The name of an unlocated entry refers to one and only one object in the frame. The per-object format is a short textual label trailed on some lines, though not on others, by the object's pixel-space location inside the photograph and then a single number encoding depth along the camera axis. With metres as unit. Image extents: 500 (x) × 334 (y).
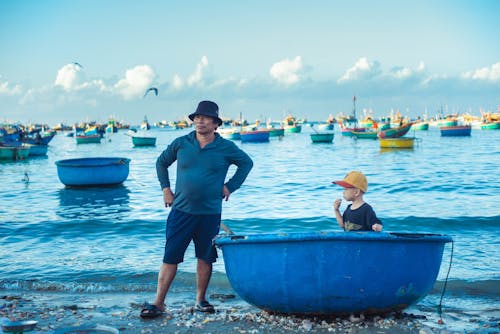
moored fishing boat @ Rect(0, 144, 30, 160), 43.11
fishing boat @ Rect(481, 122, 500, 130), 106.50
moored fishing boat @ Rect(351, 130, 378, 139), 72.62
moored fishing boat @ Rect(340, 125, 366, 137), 75.59
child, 5.52
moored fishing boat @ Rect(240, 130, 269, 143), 73.50
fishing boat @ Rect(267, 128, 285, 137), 87.03
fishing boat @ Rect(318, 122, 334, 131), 131.25
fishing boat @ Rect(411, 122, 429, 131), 117.75
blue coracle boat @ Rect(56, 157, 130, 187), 20.47
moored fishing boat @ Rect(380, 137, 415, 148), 50.84
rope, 5.94
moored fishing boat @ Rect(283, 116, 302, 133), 115.86
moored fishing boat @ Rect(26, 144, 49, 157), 48.69
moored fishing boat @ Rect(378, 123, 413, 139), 62.41
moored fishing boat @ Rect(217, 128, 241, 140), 79.75
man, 5.36
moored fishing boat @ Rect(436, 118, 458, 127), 125.64
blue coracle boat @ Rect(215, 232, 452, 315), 4.96
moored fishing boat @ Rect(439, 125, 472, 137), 80.75
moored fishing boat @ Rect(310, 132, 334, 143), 69.62
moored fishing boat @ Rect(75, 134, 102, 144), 88.81
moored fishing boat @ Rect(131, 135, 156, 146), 70.19
